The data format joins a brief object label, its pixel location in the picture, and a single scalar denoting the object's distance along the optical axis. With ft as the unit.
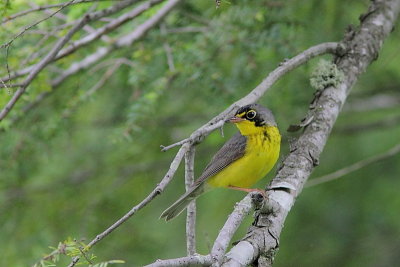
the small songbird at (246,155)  34.32
